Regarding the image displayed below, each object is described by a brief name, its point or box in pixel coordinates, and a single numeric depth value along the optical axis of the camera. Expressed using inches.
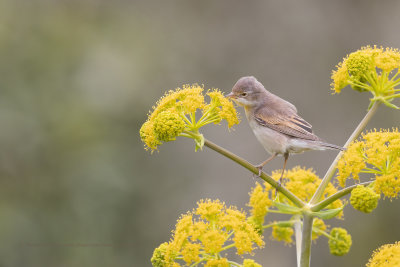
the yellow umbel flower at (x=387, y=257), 243.9
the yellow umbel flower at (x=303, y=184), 307.4
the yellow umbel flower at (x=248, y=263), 254.8
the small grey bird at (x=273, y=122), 335.9
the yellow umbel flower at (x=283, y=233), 327.9
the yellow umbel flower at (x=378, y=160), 251.0
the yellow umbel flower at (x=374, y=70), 286.5
